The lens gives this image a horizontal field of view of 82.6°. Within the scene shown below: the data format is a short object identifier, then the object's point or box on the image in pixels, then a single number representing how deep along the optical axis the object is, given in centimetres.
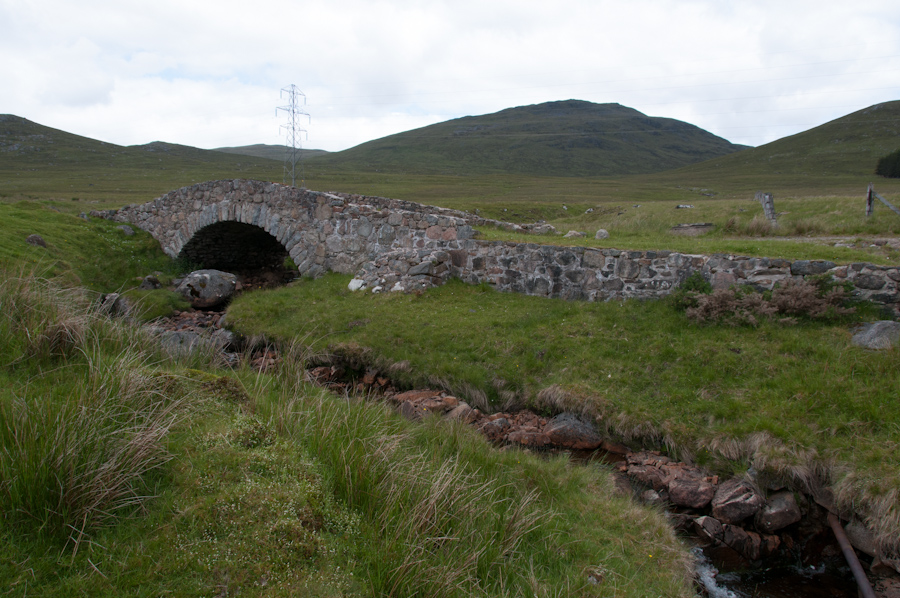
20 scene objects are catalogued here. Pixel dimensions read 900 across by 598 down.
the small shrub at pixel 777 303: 867
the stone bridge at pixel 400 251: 994
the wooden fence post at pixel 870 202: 1473
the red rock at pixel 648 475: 689
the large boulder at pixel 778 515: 628
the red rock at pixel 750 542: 608
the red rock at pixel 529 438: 778
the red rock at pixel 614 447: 774
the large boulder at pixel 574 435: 782
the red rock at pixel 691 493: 657
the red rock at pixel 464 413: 805
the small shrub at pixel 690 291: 973
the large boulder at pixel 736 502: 636
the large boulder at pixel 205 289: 1538
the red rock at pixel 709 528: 620
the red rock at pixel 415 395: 904
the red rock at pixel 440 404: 846
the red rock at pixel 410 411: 779
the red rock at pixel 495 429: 786
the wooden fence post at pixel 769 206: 1585
